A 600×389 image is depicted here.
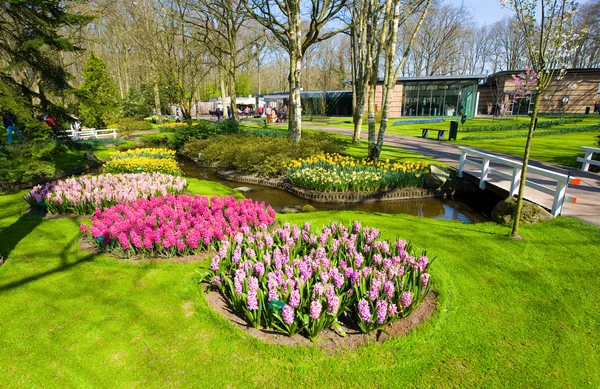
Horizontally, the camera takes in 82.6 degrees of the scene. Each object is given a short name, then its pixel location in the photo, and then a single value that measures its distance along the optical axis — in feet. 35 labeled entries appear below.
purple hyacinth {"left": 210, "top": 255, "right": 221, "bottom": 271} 14.94
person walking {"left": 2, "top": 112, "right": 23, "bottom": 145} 44.32
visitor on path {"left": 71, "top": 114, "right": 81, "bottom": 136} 70.74
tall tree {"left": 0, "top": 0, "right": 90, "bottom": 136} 32.62
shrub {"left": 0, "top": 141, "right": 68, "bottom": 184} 30.66
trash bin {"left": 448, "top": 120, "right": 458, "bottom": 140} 74.08
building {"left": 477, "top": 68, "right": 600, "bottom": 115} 128.57
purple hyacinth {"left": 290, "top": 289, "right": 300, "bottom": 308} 12.10
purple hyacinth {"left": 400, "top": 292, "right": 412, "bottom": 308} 12.67
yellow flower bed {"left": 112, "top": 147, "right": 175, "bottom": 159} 44.09
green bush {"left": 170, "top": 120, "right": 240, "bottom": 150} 69.92
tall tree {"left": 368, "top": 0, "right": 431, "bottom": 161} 37.43
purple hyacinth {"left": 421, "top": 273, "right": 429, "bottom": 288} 13.92
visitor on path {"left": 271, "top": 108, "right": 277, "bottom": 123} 133.49
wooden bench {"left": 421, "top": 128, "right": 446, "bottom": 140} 77.56
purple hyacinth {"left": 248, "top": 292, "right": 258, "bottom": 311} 12.34
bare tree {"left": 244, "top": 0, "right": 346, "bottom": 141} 50.85
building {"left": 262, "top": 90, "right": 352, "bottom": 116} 158.92
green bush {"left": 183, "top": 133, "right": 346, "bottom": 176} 45.14
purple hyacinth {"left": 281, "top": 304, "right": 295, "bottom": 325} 11.69
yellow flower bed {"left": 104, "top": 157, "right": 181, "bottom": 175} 38.86
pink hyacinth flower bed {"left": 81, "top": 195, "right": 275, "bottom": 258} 17.97
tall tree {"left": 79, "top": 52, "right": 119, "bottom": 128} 86.02
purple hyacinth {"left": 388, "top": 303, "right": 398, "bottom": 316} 12.38
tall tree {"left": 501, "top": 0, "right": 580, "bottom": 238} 16.78
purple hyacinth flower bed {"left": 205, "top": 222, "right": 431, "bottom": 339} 12.21
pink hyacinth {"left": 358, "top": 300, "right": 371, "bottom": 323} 11.84
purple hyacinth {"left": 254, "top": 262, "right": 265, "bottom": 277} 14.10
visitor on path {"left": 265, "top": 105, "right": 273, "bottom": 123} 126.76
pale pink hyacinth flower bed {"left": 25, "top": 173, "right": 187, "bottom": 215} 25.80
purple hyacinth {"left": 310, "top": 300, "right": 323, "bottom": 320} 11.62
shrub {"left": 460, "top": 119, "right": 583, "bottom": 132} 90.48
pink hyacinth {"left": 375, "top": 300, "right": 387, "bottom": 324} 11.96
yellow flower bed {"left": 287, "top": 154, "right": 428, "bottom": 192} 36.45
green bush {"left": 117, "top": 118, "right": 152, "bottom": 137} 87.24
